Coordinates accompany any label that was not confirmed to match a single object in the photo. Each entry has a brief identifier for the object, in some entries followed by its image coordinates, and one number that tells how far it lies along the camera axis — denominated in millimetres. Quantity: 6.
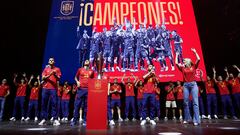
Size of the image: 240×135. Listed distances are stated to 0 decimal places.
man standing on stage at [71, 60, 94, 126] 5695
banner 8594
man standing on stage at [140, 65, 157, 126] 5938
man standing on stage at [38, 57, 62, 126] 5820
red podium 4406
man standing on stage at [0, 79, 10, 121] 8904
